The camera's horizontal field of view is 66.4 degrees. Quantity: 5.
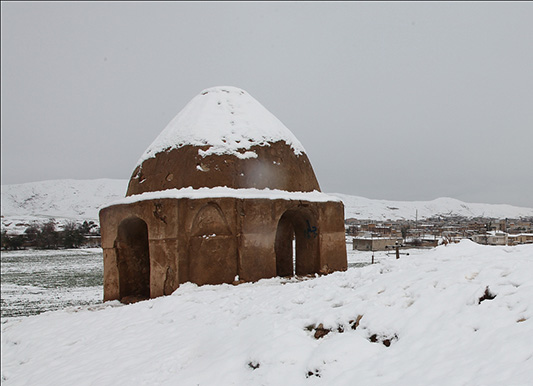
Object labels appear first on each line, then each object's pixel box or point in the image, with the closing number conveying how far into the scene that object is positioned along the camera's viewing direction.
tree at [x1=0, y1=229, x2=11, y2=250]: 50.44
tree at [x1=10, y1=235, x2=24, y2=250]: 51.62
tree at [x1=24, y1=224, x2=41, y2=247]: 53.58
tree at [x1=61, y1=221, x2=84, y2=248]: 53.09
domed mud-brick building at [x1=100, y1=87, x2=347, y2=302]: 8.10
